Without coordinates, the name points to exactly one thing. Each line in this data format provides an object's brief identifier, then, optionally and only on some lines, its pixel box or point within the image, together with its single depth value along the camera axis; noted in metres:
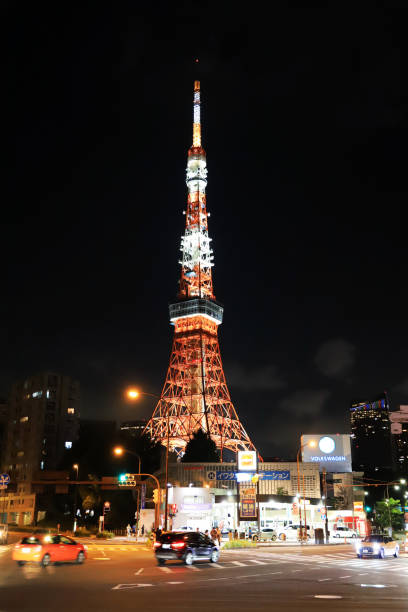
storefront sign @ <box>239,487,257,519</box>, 40.09
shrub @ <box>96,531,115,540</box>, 54.38
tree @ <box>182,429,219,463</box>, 77.88
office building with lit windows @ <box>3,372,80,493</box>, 96.38
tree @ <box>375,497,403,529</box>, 68.25
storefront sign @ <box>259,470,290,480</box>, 58.32
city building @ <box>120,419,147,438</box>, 83.44
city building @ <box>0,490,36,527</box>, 89.00
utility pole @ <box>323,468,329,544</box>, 49.82
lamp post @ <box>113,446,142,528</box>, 48.94
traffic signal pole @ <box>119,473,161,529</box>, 43.04
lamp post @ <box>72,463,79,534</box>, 66.94
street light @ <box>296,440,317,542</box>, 48.00
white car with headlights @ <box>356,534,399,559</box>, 29.36
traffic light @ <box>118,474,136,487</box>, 46.00
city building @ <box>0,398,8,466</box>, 104.00
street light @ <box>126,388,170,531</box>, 33.02
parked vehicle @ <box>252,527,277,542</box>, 51.12
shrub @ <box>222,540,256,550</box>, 39.12
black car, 24.88
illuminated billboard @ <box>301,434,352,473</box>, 73.81
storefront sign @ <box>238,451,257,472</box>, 46.31
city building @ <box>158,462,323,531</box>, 58.72
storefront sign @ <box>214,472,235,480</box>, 66.31
